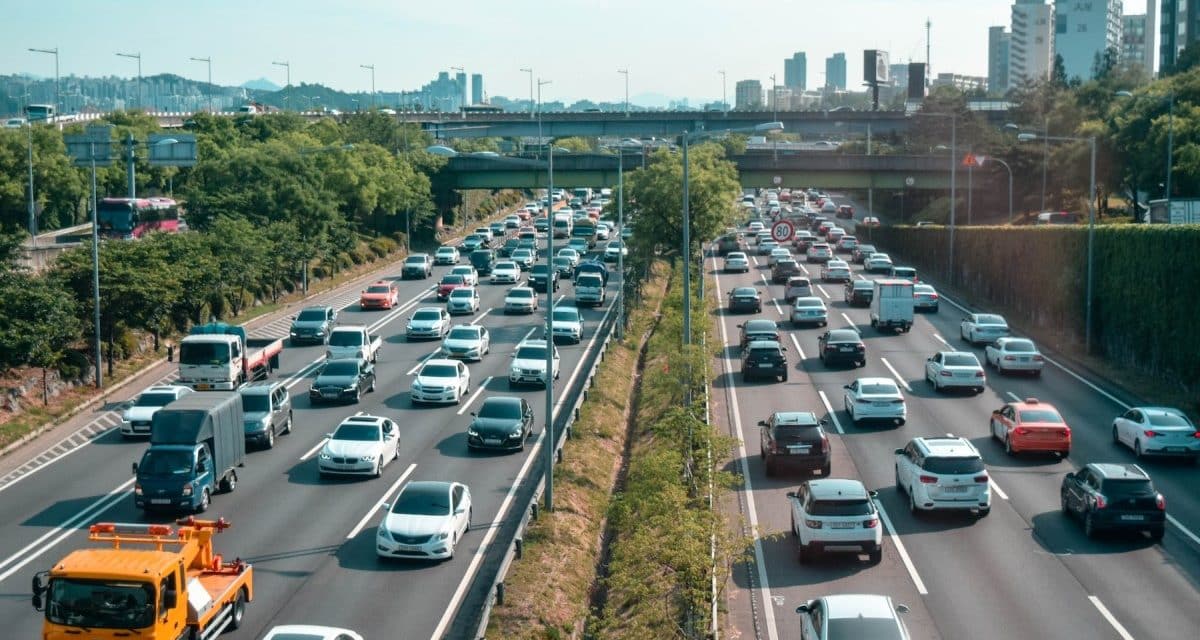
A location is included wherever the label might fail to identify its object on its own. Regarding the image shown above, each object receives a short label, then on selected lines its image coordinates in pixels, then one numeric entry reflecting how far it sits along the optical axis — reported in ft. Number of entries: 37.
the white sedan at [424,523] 88.74
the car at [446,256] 296.71
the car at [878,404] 130.72
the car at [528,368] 153.99
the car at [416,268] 268.41
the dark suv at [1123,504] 90.99
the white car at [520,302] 217.36
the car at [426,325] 191.62
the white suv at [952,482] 97.04
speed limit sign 252.62
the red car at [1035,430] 116.47
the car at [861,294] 223.30
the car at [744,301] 214.48
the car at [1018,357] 159.12
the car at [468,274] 239.09
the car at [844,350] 163.84
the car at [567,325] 186.09
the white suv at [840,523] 85.92
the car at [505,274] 261.44
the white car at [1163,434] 114.83
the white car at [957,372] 147.64
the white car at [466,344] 173.78
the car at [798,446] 110.11
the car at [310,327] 186.80
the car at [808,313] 198.49
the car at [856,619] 62.39
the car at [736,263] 277.23
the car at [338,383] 145.07
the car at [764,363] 156.09
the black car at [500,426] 123.13
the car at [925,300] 217.36
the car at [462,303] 216.74
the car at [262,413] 123.34
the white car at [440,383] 145.48
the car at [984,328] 179.22
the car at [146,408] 129.59
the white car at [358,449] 112.27
